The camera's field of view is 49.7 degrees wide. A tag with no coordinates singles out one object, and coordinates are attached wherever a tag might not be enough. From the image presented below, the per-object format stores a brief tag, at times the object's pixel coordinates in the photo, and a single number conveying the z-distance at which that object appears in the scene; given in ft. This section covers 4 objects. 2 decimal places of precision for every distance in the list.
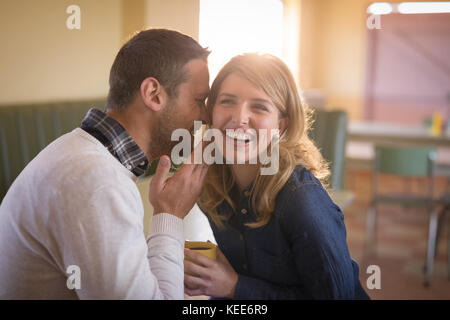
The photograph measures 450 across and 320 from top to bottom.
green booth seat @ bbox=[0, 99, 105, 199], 7.81
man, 2.60
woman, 3.26
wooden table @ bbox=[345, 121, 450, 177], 13.11
